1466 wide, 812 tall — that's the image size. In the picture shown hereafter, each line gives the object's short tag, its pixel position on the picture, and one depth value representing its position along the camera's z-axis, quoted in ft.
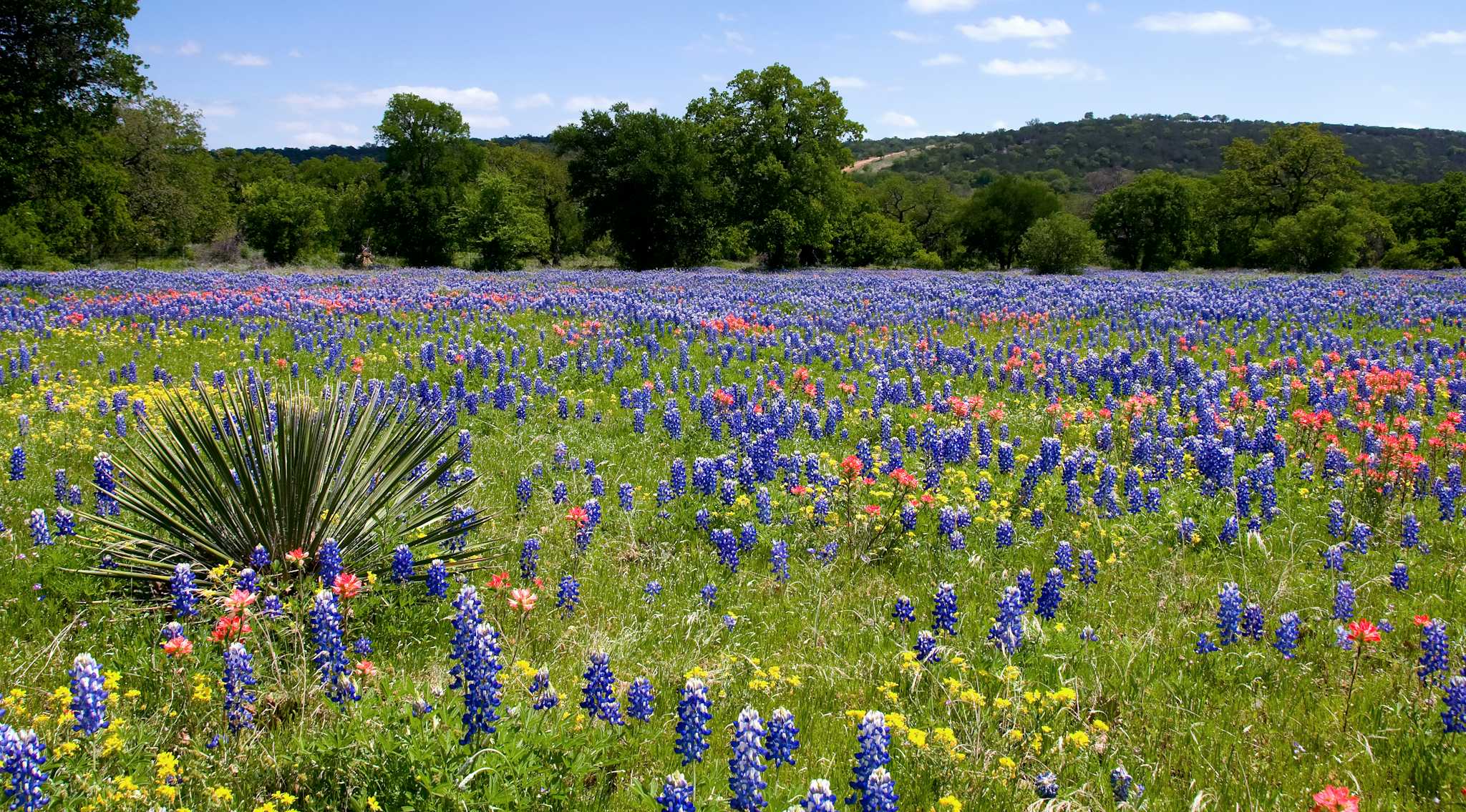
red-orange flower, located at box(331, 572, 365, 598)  11.03
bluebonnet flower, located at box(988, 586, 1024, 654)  12.57
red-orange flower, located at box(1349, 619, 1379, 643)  11.10
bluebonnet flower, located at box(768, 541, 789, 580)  16.28
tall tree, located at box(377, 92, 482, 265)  155.33
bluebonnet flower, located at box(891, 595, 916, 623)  13.46
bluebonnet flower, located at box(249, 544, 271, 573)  12.80
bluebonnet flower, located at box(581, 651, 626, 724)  10.07
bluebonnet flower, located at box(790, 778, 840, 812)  7.60
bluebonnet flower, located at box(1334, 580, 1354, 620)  13.70
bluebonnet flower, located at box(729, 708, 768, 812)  7.98
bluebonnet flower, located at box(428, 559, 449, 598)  13.04
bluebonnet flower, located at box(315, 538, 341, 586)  12.58
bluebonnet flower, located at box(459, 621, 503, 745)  8.86
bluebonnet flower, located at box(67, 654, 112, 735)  8.75
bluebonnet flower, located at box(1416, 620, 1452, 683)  11.71
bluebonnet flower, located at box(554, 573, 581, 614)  14.32
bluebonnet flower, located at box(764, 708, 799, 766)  9.16
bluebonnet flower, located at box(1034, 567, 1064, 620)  14.25
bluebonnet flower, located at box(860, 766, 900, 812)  7.94
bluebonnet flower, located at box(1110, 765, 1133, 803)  9.93
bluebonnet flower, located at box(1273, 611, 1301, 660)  12.52
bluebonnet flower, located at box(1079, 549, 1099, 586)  15.99
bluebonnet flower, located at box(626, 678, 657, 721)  10.32
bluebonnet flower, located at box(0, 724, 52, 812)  7.79
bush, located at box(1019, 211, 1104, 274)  111.96
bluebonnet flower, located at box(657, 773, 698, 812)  7.84
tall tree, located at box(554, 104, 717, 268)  127.34
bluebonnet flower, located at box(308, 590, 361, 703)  10.18
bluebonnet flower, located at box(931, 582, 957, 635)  13.19
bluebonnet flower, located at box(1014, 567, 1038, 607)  14.37
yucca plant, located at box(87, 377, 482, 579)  13.47
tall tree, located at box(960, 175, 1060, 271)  192.44
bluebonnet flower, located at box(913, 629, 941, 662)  12.39
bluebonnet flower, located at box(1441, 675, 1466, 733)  10.36
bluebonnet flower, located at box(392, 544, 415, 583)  13.42
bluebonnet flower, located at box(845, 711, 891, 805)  8.45
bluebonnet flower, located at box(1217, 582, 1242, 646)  13.12
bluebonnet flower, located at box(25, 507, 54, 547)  14.74
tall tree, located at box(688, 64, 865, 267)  130.82
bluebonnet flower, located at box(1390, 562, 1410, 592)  15.11
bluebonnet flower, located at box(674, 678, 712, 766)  9.01
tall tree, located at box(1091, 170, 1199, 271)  176.96
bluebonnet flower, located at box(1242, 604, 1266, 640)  13.38
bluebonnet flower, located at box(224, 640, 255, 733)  10.10
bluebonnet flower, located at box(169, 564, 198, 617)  11.81
